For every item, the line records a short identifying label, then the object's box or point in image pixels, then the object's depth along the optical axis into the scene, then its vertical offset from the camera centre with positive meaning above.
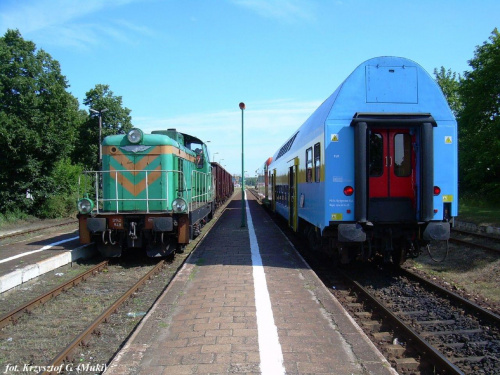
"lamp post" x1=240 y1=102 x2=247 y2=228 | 16.81 +1.33
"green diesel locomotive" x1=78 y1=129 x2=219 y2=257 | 9.80 -0.37
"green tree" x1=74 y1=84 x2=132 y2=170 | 39.03 +6.67
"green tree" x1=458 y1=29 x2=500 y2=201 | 20.22 +3.73
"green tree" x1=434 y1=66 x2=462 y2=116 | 38.97 +10.09
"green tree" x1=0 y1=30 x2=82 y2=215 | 21.14 +3.21
